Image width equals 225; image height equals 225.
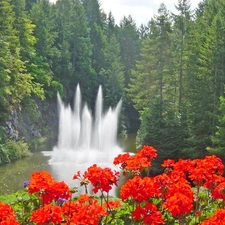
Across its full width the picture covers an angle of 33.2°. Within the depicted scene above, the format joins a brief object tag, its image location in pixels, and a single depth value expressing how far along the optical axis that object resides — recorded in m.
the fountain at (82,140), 16.75
